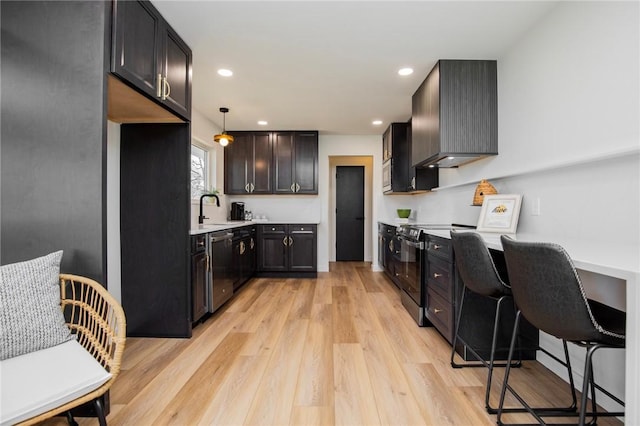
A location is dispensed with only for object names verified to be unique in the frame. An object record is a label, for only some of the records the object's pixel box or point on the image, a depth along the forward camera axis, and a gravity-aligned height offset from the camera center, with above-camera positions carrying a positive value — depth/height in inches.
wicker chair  49.9 -20.1
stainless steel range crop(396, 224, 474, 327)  114.4 -23.1
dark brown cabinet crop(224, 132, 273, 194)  204.5 +30.2
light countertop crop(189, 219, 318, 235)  110.8 -7.0
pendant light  151.8 +35.2
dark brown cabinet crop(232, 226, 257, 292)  154.2 -23.3
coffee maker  202.4 +0.2
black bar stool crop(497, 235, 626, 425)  44.2 -13.7
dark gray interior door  268.8 -1.2
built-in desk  36.4 -7.9
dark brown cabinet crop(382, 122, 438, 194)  185.9 +32.0
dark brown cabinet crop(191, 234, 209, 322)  105.8 -22.4
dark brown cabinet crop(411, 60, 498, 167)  109.9 +36.6
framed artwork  93.0 -0.3
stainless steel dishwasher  120.4 -24.1
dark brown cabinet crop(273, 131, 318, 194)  202.8 +32.0
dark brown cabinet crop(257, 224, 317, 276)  194.7 -22.8
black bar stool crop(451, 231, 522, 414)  68.7 -13.5
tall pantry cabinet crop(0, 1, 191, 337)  62.7 +15.6
